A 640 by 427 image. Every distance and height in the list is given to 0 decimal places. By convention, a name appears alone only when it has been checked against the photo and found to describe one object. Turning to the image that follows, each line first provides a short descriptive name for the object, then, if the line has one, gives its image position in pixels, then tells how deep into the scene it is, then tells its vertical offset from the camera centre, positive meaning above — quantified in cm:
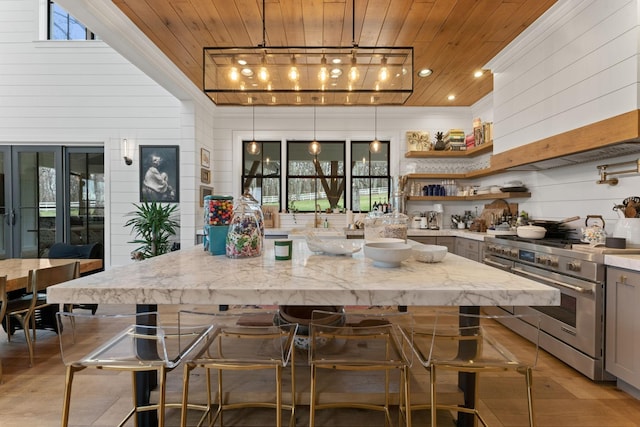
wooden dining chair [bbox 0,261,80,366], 252 -64
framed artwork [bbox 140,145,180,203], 508 +61
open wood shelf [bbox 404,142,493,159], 481 +93
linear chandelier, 246 +115
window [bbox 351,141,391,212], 554 +62
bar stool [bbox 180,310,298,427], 130 -59
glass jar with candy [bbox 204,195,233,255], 193 -6
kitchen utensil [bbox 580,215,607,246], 253 -19
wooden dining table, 249 -54
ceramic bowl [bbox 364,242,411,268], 153 -21
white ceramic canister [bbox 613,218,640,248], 235 -14
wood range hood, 220 +55
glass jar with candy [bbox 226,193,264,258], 184 -11
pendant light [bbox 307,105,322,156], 490 +103
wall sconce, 502 +96
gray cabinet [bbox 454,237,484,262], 385 -48
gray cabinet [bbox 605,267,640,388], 203 -76
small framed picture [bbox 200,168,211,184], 494 +58
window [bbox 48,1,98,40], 514 +303
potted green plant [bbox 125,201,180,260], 458 -26
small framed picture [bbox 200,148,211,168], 492 +86
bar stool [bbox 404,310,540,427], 131 -60
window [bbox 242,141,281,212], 555 +64
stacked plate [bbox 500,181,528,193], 391 +31
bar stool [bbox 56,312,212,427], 132 -62
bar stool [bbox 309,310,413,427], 131 -59
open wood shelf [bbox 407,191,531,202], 390 +22
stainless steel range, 226 -69
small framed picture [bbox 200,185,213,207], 490 +32
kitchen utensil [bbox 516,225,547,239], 314 -20
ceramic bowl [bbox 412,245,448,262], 176 -24
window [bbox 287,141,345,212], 554 +60
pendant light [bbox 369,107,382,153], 538 +150
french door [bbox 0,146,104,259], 501 +18
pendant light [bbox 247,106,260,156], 530 +134
